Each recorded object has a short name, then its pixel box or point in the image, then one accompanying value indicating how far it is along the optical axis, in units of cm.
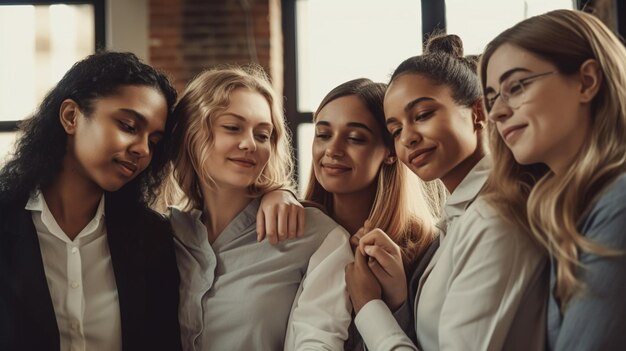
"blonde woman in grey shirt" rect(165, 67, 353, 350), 175
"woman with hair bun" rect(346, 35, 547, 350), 131
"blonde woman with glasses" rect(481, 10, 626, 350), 117
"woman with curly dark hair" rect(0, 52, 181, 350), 169
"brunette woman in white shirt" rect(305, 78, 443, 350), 198
